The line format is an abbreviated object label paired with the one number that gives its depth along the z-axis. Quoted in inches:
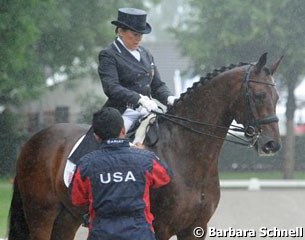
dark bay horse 533.0
